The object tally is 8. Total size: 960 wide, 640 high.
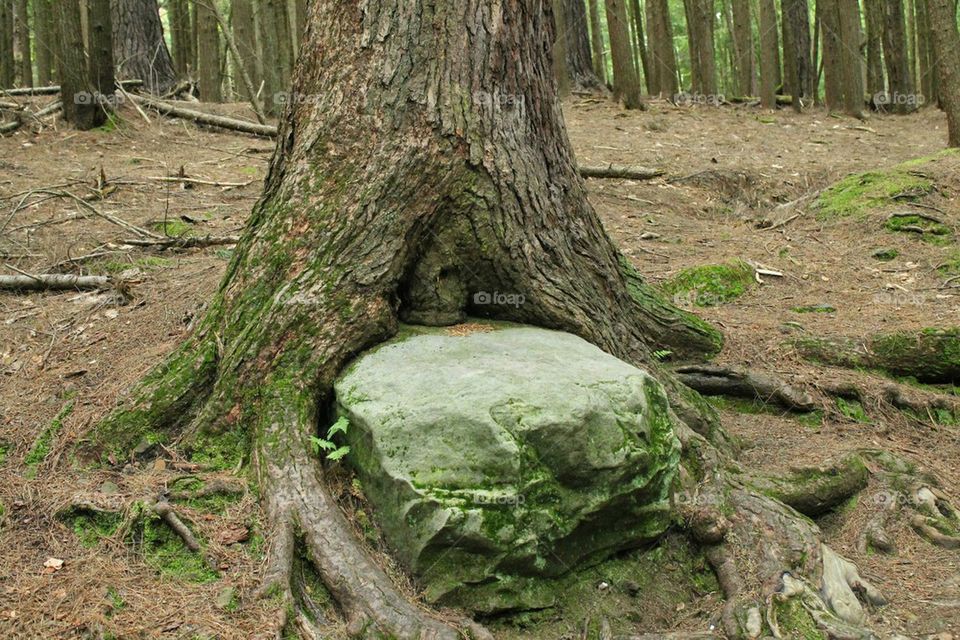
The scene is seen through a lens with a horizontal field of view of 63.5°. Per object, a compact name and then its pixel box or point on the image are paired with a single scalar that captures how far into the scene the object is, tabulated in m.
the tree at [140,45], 13.30
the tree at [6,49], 17.56
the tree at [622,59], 13.73
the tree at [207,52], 14.12
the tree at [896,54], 17.39
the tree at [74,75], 9.51
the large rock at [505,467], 3.28
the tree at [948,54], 9.42
